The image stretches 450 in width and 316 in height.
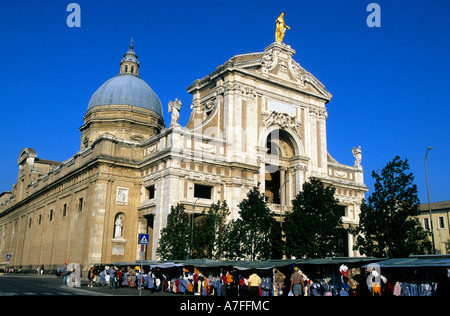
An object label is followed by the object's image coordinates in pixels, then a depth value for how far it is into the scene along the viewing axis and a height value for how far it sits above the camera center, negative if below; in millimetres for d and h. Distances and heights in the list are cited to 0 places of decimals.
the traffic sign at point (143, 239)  23527 +1499
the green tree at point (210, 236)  37938 +2790
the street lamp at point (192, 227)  37272 +3433
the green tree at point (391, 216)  31656 +4056
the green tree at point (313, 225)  37531 +3938
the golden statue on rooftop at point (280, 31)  53812 +28528
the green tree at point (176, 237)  36594 +2613
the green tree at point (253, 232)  37156 +3204
